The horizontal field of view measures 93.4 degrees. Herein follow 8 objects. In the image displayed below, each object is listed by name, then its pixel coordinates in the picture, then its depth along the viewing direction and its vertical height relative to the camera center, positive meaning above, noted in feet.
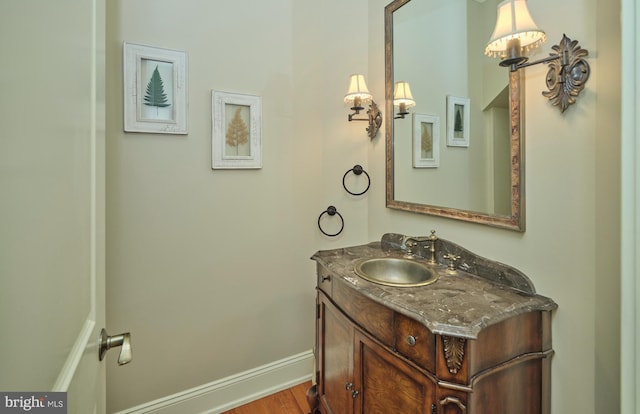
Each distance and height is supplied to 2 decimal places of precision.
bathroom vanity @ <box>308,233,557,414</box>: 3.01 -1.57
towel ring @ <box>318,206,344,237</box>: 6.75 -0.23
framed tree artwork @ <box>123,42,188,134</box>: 4.92 +1.94
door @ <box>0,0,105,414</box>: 1.20 +0.02
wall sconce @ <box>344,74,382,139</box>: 5.76 +2.06
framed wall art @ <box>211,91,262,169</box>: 5.65 +1.41
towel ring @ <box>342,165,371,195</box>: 6.82 +0.70
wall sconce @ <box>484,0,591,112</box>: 3.28 +1.68
